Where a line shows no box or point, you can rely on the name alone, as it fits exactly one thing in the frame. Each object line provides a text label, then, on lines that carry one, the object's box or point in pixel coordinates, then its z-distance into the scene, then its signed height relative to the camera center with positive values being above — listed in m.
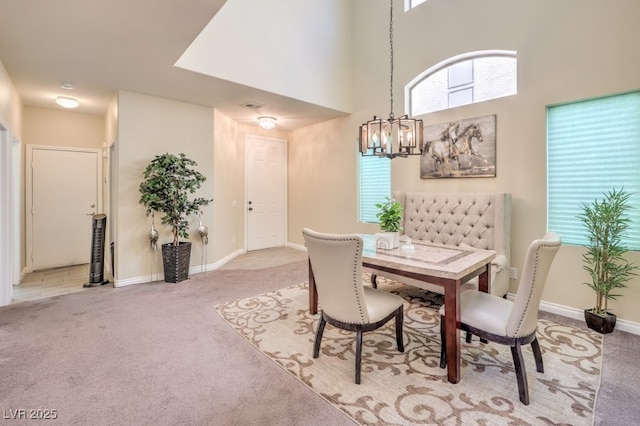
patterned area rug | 1.70 -1.11
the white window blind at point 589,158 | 2.76 +0.53
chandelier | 2.69 +0.67
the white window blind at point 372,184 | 4.91 +0.46
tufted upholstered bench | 3.25 -0.12
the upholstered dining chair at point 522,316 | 1.72 -0.66
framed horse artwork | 3.62 +0.79
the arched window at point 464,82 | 3.57 +1.69
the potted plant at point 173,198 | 3.99 +0.16
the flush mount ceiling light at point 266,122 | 5.43 +1.60
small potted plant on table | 2.69 -0.07
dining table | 1.97 -0.40
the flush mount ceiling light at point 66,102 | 4.26 +1.54
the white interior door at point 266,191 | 6.29 +0.42
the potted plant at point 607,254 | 2.68 -0.37
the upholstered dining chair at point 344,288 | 1.86 -0.50
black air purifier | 4.08 -0.61
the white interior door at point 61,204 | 4.83 +0.11
